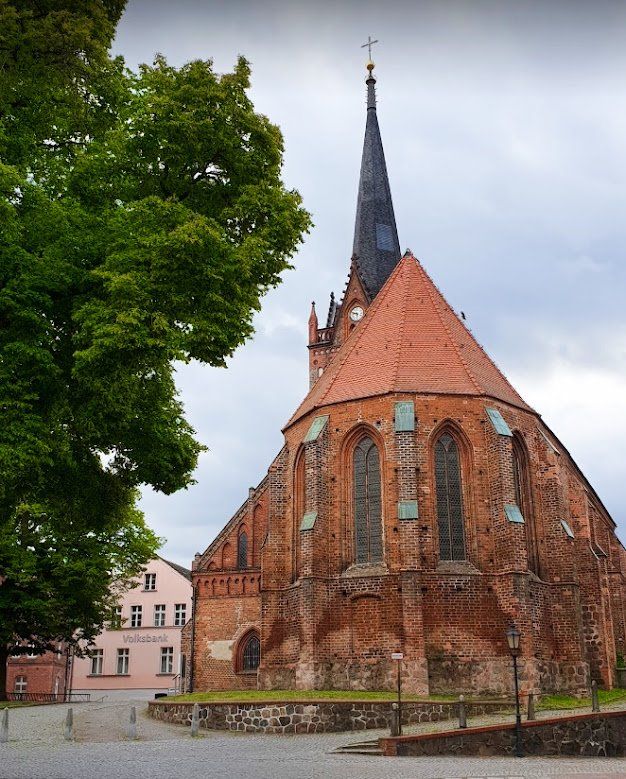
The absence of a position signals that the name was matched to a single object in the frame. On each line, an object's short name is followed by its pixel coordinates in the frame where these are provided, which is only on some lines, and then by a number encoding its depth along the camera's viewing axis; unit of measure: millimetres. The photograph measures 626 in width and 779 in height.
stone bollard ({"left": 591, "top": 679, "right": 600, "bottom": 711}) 16872
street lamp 16734
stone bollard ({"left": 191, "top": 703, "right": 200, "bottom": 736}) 16969
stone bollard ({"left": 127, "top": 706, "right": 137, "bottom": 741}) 16578
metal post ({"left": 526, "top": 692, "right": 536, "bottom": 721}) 16605
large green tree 11609
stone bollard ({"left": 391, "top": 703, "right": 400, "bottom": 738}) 15070
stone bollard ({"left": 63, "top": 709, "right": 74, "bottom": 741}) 16650
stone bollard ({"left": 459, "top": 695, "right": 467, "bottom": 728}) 15906
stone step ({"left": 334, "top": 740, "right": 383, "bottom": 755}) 14992
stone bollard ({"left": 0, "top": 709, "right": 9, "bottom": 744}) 15984
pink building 48469
